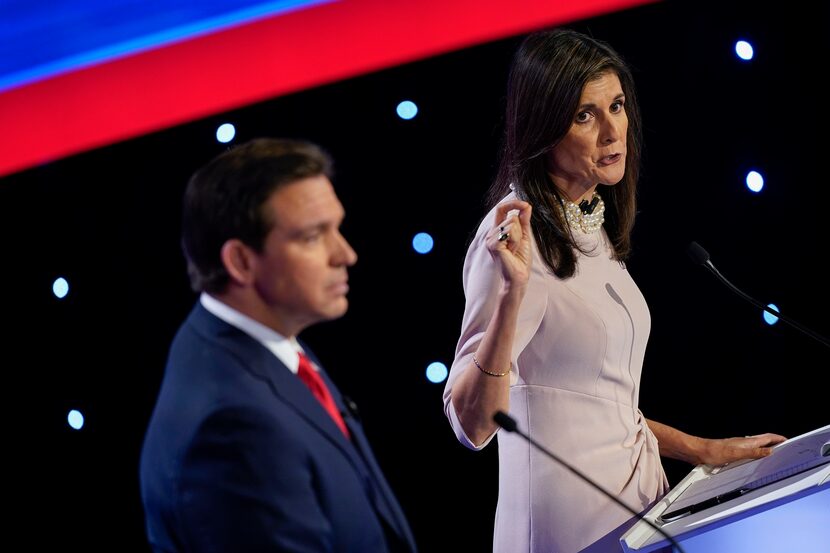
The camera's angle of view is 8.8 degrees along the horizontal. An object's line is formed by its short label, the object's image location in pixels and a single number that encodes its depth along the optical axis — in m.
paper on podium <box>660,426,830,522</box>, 6.97
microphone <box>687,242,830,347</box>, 7.33
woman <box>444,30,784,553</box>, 7.11
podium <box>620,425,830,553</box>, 6.87
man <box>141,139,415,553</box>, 6.54
